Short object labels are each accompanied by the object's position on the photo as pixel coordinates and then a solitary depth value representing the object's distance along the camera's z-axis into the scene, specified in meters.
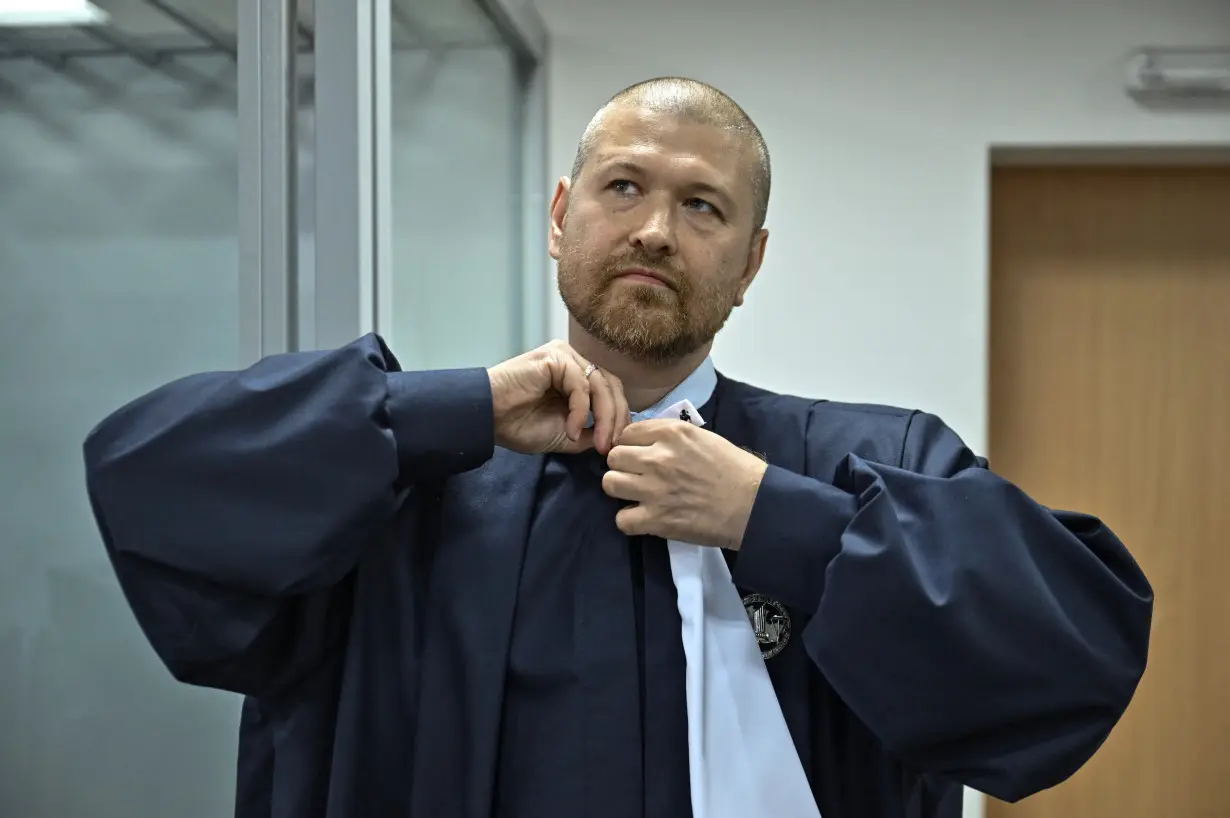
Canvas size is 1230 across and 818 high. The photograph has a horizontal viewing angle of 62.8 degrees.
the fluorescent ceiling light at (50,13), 1.06
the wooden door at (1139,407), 2.51
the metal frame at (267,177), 1.37
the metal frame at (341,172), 1.45
